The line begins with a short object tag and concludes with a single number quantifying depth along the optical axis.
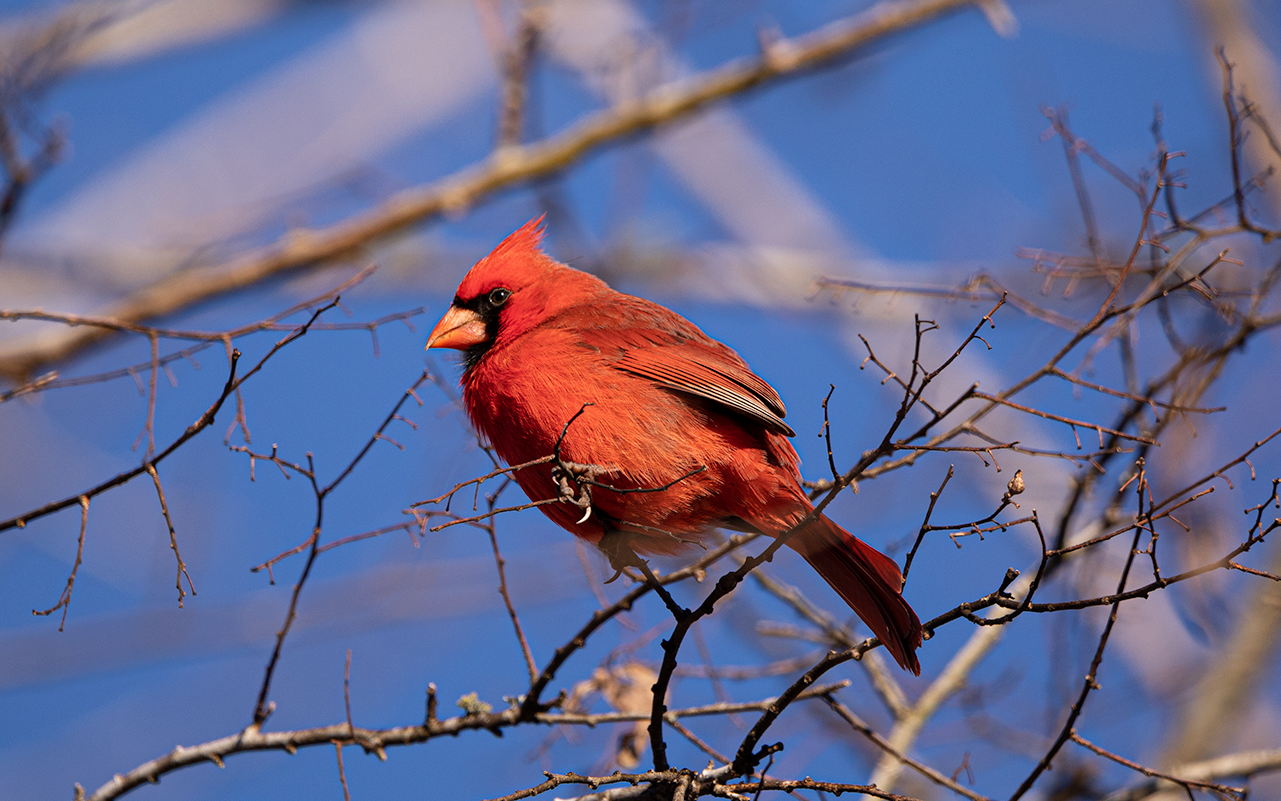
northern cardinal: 5.56
